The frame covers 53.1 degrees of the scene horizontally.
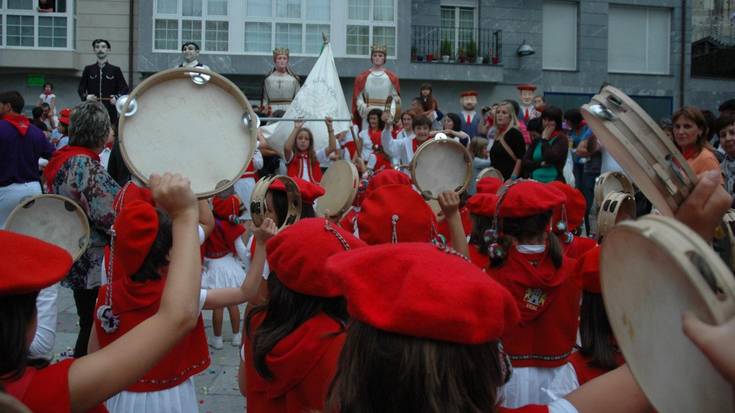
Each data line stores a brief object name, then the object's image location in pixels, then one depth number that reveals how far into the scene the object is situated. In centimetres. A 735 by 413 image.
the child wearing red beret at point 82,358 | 155
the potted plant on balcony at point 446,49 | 2127
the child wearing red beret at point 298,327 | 224
